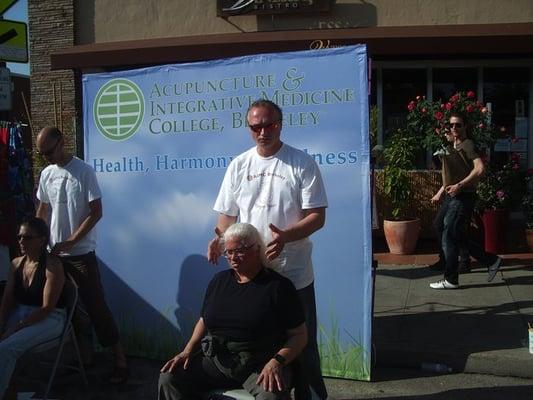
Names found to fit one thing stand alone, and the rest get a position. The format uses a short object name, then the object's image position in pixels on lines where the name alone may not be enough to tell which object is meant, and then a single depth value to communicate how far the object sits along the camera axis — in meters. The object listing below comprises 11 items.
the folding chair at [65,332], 3.64
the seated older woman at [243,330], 2.81
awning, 8.61
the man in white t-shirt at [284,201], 3.00
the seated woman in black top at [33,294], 3.60
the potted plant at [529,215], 7.43
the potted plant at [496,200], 7.37
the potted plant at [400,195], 7.47
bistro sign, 9.59
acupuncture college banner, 3.94
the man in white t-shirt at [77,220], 4.04
